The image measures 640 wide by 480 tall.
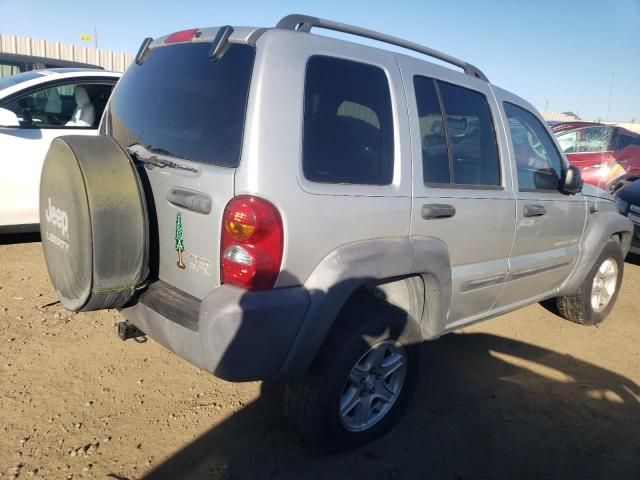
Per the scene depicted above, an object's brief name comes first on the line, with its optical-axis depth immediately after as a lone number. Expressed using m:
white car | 4.62
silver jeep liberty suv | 2.08
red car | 9.42
